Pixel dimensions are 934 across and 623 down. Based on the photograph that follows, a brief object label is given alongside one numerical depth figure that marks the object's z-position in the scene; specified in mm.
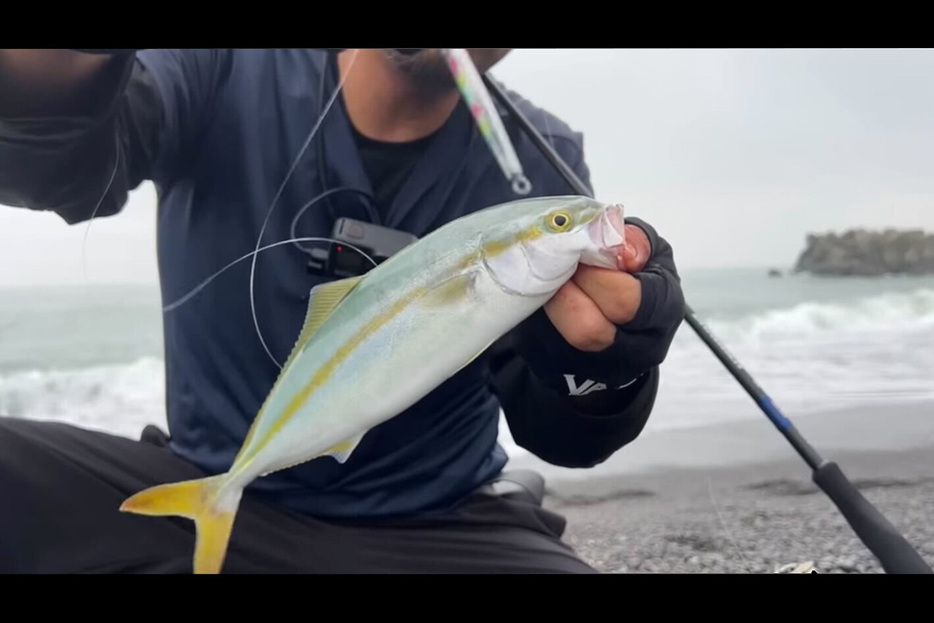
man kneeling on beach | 1309
